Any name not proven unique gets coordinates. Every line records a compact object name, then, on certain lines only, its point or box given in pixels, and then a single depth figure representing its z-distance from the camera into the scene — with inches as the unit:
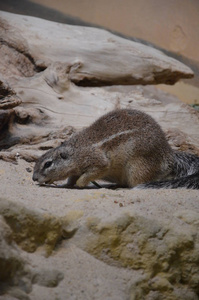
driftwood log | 391.2
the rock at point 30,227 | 207.9
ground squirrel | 327.9
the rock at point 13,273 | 182.1
